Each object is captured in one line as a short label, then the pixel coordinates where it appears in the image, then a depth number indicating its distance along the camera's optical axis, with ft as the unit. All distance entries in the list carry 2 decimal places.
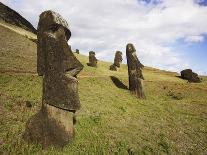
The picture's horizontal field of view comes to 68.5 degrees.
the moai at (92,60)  79.43
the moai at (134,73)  53.46
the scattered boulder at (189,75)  85.27
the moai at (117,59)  90.83
